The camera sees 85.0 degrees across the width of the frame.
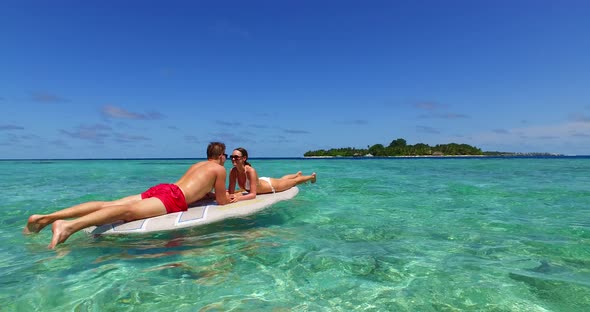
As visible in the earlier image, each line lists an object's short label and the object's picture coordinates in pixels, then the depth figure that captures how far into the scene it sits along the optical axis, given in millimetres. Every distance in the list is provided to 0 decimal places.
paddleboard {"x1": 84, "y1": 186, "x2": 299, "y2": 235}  4852
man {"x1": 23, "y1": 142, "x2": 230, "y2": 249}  4469
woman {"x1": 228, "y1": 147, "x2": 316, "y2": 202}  6793
